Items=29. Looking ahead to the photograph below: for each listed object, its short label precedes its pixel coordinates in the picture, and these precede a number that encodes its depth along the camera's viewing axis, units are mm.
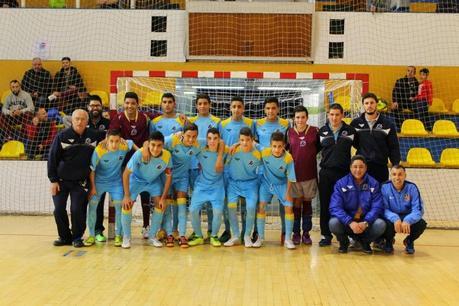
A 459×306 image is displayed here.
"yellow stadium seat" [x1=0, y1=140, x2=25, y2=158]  10031
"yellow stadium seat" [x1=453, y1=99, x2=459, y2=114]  11323
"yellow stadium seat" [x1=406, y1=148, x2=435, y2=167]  9969
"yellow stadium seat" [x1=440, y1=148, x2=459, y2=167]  10058
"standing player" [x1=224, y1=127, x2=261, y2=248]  6711
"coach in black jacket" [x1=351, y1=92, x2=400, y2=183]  6766
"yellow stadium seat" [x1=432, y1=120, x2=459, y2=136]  10680
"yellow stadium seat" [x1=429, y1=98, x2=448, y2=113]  11194
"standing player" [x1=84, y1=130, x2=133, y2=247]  6590
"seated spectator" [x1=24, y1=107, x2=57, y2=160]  9797
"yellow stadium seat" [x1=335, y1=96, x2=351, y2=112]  9125
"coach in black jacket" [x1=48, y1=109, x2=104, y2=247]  6559
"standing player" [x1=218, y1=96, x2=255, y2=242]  7008
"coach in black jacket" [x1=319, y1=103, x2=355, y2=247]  6727
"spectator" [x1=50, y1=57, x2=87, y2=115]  10523
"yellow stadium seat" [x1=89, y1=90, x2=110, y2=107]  11352
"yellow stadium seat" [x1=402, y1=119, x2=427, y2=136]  10508
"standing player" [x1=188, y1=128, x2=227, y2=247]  6691
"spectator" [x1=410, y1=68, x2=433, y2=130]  10742
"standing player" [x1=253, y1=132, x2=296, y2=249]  6605
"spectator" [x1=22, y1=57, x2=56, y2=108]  10906
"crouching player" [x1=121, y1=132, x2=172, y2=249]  6461
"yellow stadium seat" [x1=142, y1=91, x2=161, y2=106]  9531
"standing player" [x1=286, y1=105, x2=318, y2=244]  6812
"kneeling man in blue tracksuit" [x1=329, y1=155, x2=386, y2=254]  6332
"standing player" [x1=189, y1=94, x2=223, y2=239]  7016
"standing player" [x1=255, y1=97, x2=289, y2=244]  7012
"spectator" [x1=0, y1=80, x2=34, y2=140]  10258
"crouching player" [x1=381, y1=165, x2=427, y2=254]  6359
